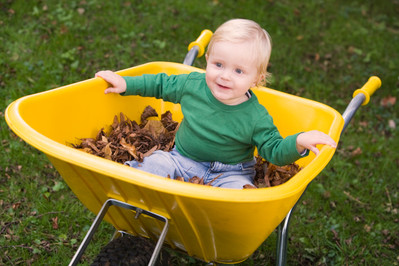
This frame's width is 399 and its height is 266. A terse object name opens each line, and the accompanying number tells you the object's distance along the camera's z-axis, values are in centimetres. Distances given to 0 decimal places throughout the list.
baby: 176
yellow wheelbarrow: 132
